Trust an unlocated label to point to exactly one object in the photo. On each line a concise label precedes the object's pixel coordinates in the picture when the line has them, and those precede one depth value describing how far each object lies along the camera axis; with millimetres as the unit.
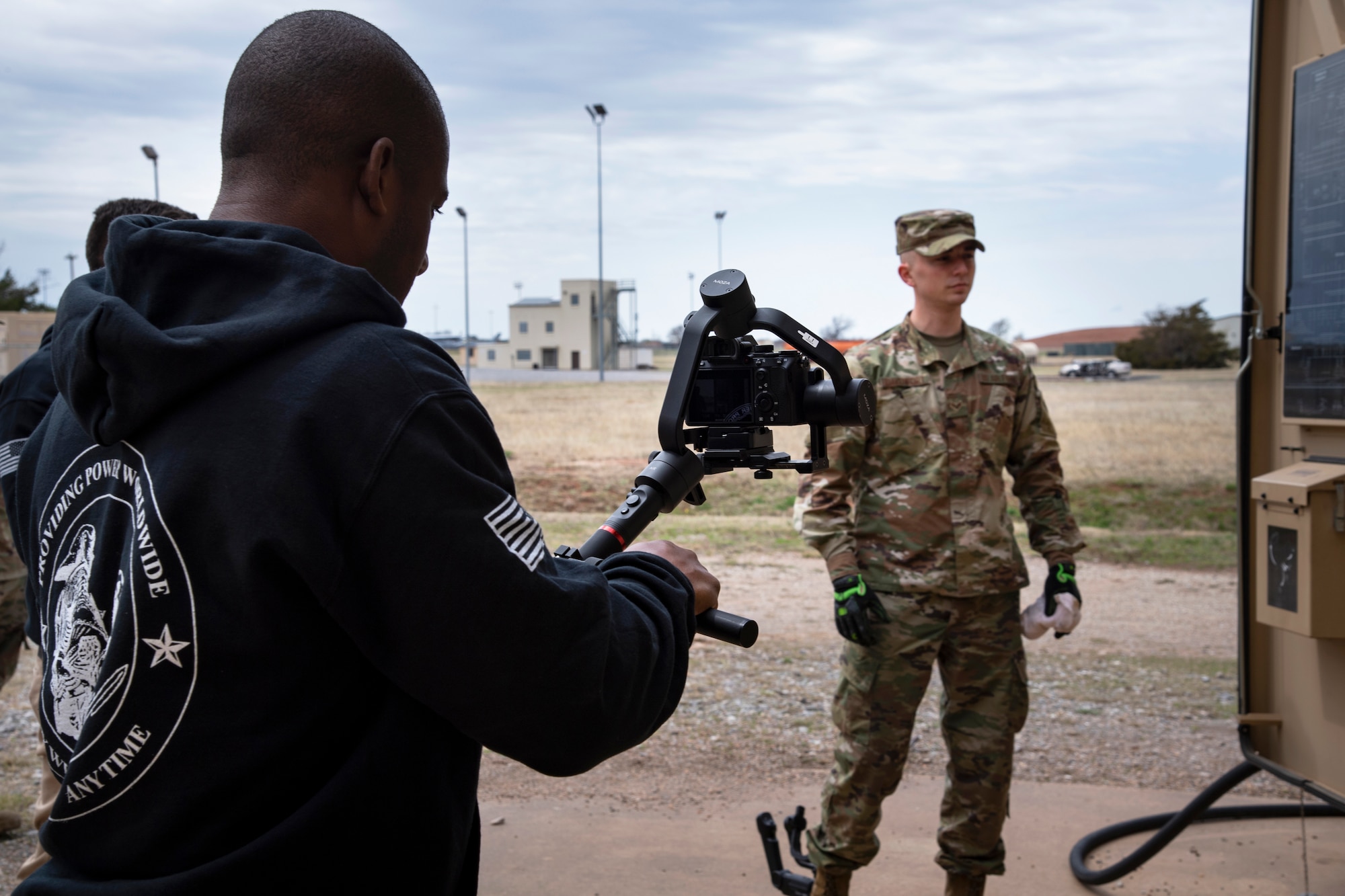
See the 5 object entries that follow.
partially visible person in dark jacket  3189
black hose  3580
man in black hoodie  1106
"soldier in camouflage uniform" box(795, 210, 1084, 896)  3523
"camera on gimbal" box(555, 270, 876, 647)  1803
